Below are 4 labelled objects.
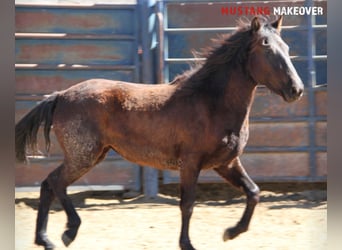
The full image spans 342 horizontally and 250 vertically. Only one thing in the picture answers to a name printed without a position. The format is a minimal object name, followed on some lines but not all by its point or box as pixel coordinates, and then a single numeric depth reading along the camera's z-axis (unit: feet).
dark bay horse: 29.96
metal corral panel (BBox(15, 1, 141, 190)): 41.66
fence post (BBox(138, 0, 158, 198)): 42.33
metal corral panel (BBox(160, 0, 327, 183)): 42.57
